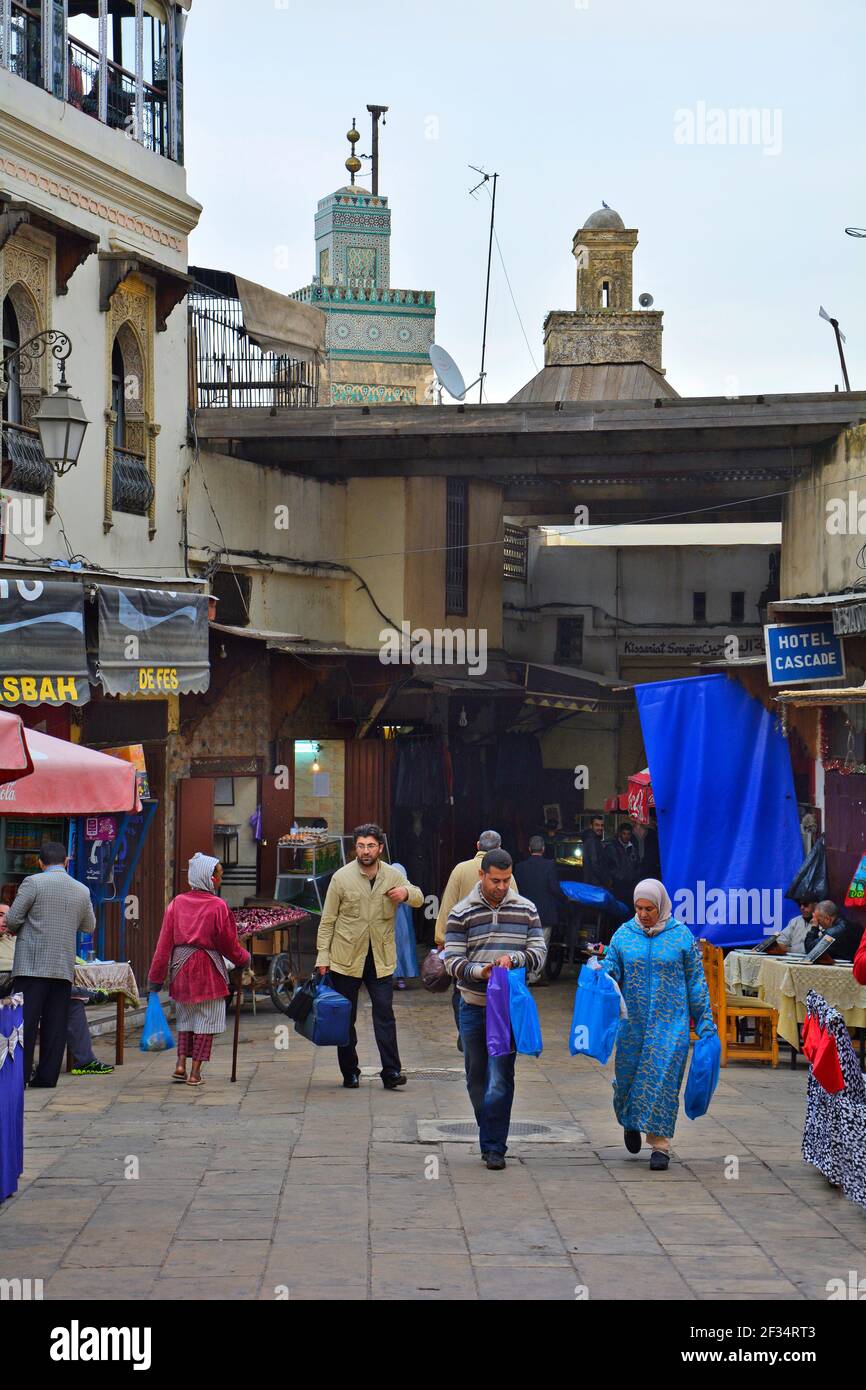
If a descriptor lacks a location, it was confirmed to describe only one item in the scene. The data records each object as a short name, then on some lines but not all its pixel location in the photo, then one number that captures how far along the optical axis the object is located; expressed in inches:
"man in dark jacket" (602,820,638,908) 773.9
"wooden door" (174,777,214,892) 668.7
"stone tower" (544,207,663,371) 2143.2
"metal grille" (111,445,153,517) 658.2
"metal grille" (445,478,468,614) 920.9
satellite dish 869.8
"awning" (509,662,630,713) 926.4
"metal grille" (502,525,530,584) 1088.2
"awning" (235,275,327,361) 782.5
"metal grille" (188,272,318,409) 770.2
